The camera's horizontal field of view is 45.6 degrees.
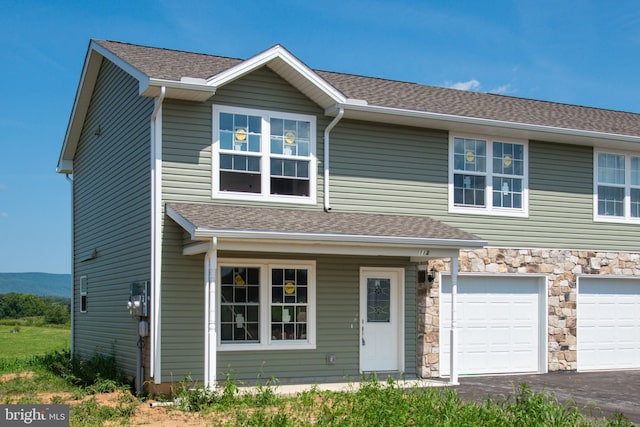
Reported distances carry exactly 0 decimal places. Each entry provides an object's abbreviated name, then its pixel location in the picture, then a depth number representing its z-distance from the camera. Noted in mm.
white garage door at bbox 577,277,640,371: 16578
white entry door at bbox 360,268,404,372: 14398
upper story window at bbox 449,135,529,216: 15547
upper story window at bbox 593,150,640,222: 17031
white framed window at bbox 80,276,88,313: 17562
